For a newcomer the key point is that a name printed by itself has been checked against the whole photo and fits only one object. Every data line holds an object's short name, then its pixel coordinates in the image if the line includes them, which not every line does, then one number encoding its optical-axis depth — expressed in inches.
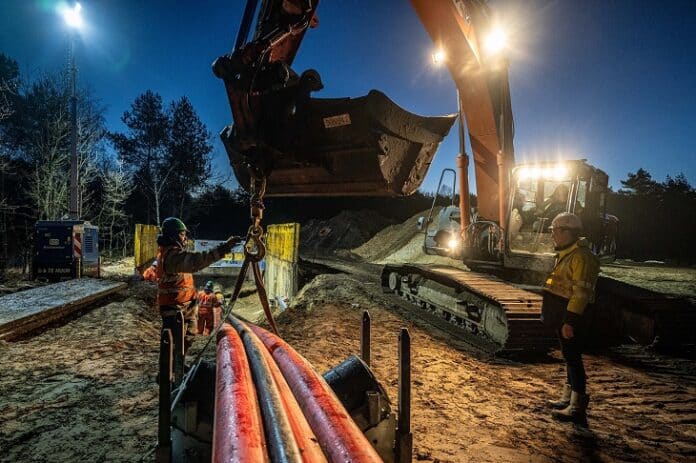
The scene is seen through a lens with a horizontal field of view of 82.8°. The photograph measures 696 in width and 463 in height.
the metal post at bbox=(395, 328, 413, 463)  96.4
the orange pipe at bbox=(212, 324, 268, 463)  59.4
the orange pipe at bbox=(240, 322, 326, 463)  63.8
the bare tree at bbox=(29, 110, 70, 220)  752.3
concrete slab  246.5
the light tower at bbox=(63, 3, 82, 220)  530.0
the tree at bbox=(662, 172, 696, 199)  1207.8
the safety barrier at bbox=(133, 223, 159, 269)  594.7
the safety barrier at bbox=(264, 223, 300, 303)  444.5
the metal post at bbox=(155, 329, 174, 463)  81.8
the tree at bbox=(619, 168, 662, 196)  1325.0
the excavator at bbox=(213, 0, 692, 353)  104.3
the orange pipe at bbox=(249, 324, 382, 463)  63.2
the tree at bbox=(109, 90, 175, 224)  1298.0
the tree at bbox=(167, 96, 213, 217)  1338.6
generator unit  481.7
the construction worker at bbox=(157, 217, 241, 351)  166.9
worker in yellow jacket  151.5
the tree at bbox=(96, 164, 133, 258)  900.6
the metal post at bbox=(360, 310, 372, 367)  123.9
